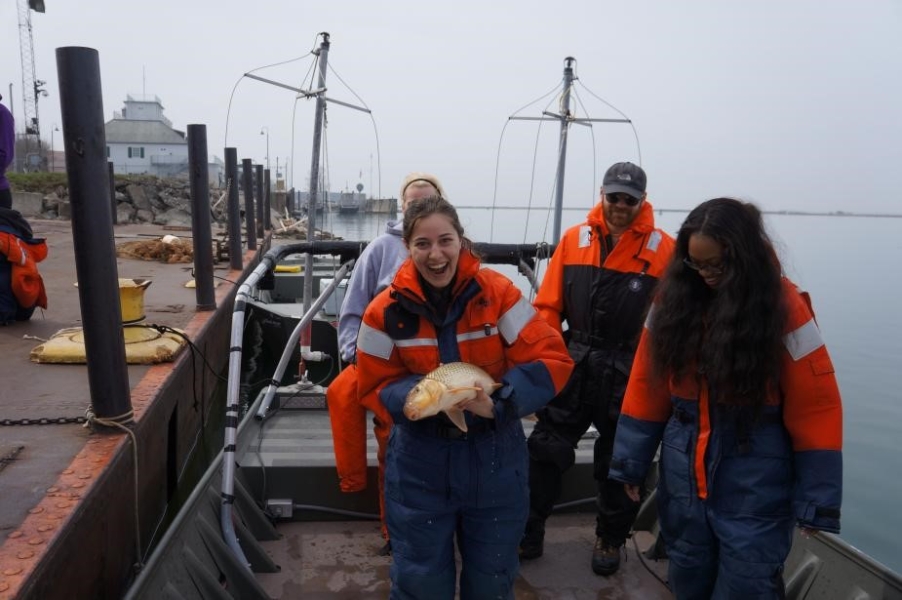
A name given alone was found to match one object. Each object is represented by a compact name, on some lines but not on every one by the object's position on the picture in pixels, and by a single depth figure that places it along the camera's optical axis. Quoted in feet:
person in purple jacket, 16.82
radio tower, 127.03
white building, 180.86
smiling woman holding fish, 6.88
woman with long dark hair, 6.33
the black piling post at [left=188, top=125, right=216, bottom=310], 22.00
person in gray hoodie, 9.87
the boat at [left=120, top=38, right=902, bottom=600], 8.57
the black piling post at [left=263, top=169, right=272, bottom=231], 66.95
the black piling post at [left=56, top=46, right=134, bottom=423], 9.59
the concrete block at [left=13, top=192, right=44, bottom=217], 71.61
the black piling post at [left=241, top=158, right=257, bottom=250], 43.16
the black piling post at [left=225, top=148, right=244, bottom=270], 32.83
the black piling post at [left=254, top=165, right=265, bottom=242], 57.21
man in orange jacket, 9.34
